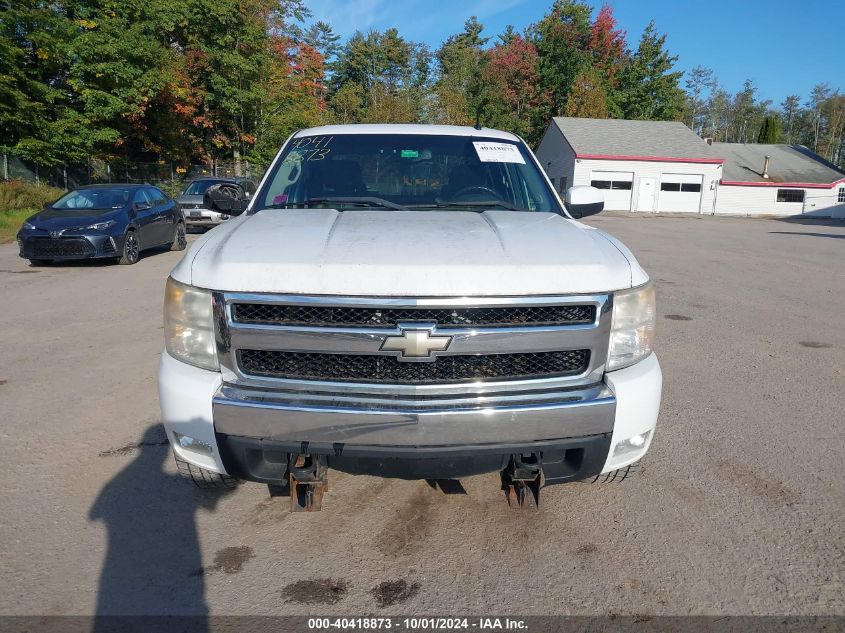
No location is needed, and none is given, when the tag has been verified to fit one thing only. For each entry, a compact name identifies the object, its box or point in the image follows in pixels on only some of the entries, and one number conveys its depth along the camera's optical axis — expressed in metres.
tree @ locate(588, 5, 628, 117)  56.94
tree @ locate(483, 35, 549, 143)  56.78
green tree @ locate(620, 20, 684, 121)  54.50
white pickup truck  2.36
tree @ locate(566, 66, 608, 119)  50.59
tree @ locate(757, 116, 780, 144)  56.95
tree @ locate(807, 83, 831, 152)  94.75
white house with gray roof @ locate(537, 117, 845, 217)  40.28
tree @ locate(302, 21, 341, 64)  74.50
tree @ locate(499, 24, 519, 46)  67.31
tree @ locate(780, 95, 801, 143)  105.94
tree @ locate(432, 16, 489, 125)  49.66
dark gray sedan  11.18
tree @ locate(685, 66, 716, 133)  99.04
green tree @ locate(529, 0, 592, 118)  54.94
